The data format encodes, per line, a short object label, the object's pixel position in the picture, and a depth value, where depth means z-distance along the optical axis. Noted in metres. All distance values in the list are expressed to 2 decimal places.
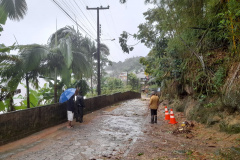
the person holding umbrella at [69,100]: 9.24
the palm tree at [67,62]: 11.95
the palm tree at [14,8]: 9.35
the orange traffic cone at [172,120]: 10.16
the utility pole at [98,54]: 18.94
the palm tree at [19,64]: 10.31
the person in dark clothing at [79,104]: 10.28
